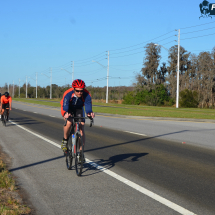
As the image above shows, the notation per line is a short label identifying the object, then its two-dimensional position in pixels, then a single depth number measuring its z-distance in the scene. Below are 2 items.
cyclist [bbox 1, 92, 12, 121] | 17.34
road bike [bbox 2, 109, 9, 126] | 17.52
